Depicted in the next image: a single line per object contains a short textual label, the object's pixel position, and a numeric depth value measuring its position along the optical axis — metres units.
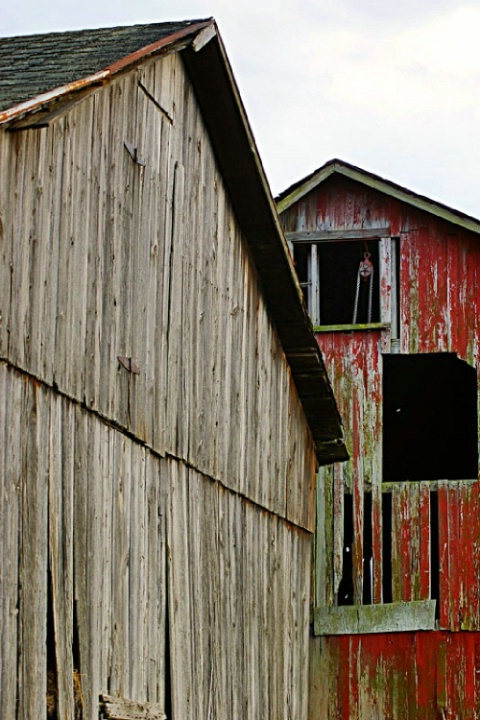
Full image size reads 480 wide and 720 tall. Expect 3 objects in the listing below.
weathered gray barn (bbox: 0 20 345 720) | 10.72
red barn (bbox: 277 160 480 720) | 20.88
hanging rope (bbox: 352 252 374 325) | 22.28
